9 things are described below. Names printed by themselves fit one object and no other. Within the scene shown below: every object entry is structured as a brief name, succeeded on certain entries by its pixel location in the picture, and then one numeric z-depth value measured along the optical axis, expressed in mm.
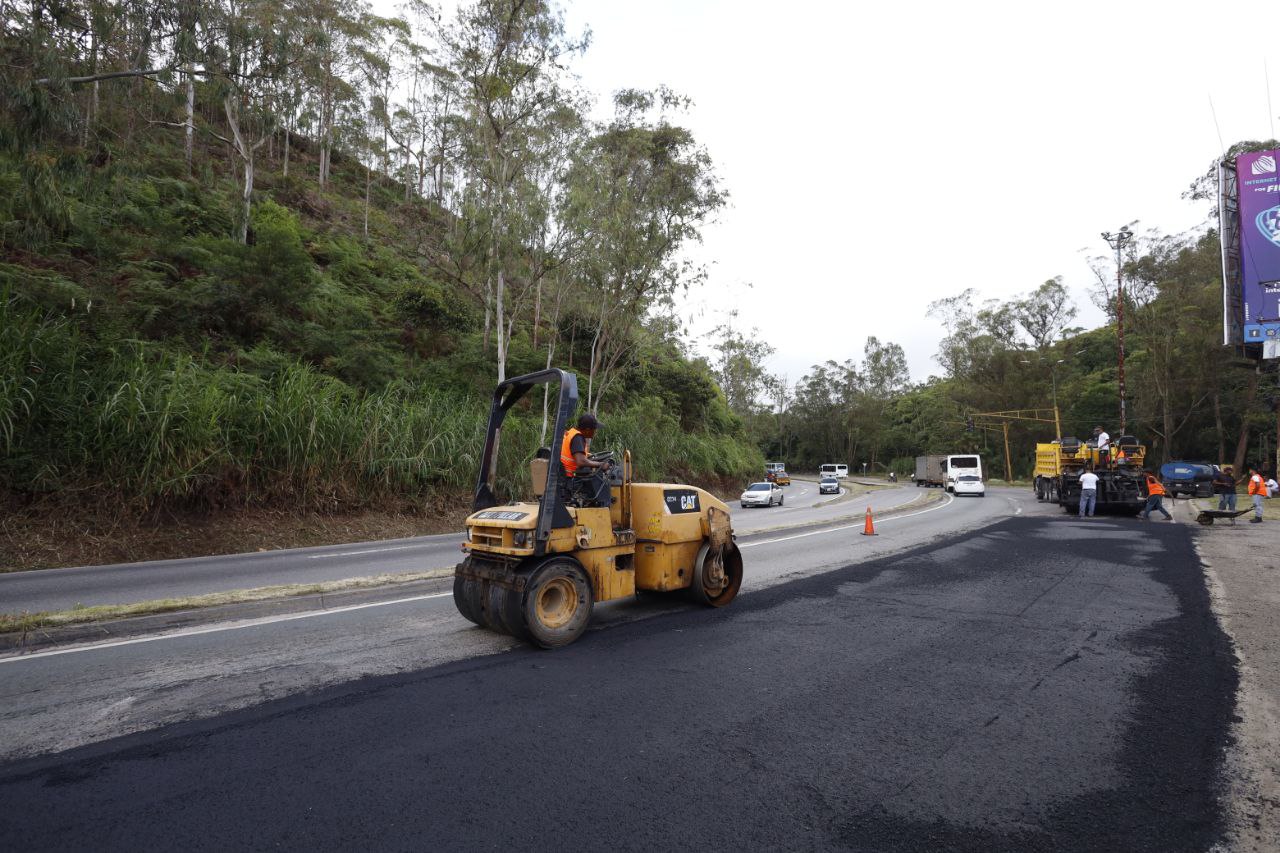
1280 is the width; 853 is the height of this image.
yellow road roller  5375
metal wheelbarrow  16000
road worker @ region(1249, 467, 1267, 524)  17478
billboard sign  24016
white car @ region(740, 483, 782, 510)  30594
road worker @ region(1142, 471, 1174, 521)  18703
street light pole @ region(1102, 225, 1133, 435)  38000
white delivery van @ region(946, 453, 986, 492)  39875
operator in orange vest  5766
